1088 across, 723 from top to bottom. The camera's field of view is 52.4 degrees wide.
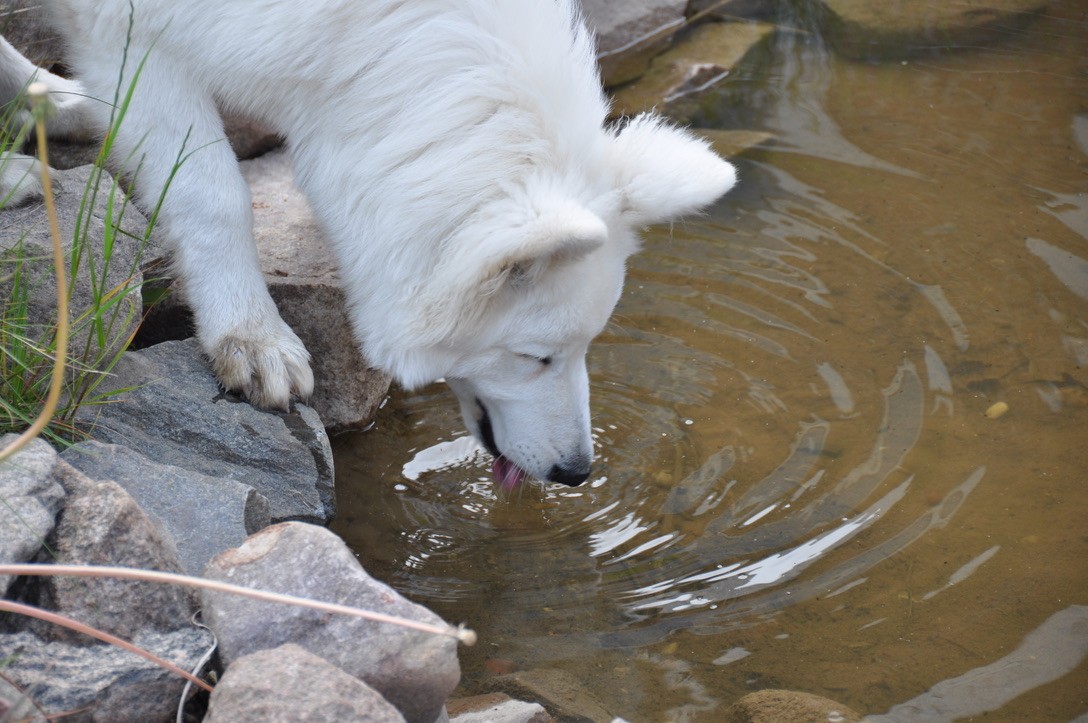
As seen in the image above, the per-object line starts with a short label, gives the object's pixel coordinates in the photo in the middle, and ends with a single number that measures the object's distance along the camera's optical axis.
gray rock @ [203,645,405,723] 1.95
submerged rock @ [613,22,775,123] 6.38
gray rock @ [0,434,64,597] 2.20
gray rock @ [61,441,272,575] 2.67
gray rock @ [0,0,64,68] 4.62
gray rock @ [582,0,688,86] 6.83
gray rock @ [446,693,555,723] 2.56
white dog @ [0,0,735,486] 2.87
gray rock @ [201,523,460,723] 2.21
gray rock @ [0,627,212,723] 2.01
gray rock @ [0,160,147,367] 2.97
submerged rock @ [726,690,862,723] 2.82
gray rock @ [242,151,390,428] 3.85
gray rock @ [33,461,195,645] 2.21
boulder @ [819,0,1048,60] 7.07
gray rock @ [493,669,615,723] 2.84
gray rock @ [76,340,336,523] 3.11
